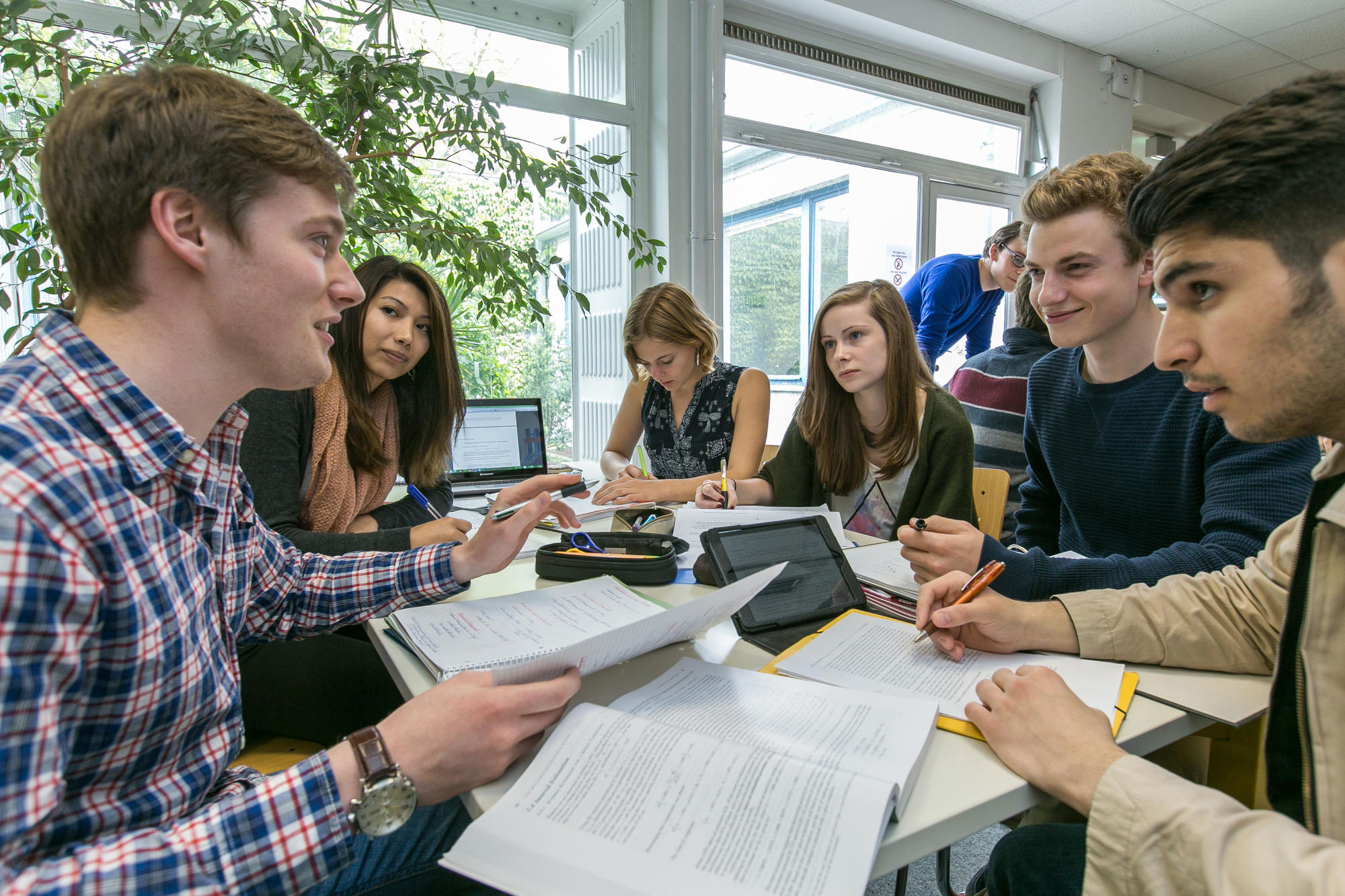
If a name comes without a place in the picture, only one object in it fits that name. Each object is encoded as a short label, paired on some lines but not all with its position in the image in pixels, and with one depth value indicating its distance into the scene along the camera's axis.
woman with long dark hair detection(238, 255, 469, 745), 1.20
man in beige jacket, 0.60
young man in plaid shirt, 0.51
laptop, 2.59
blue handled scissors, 1.32
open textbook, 0.53
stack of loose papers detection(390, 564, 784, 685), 0.74
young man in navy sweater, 1.07
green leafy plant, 1.54
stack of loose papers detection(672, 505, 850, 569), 1.52
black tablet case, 0.97
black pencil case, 1.25
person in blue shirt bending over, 3.44
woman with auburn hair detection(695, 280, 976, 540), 1.88
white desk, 0.60
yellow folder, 0.74
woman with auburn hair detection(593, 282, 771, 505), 2.60
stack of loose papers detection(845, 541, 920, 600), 1.18
